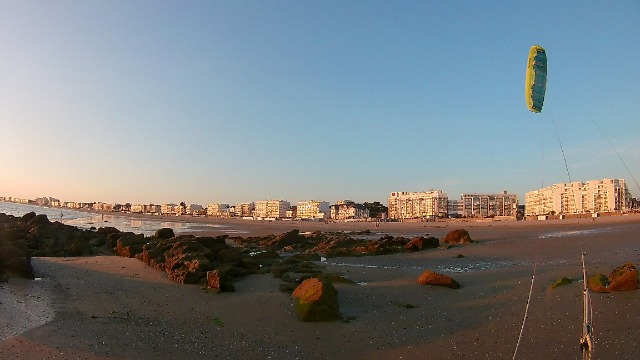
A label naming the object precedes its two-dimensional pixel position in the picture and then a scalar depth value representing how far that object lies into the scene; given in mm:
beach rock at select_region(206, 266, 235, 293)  12734
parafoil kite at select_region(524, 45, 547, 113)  8445
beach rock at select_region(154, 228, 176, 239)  26344
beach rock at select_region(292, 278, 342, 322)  9492
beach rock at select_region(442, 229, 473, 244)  27125
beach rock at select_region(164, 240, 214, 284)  14250
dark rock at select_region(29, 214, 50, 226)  33750
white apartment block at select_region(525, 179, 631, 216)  95438
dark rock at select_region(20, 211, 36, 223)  38281
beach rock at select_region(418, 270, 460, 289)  12328
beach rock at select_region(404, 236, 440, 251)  23898
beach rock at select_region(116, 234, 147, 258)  21734
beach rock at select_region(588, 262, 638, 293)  9750
